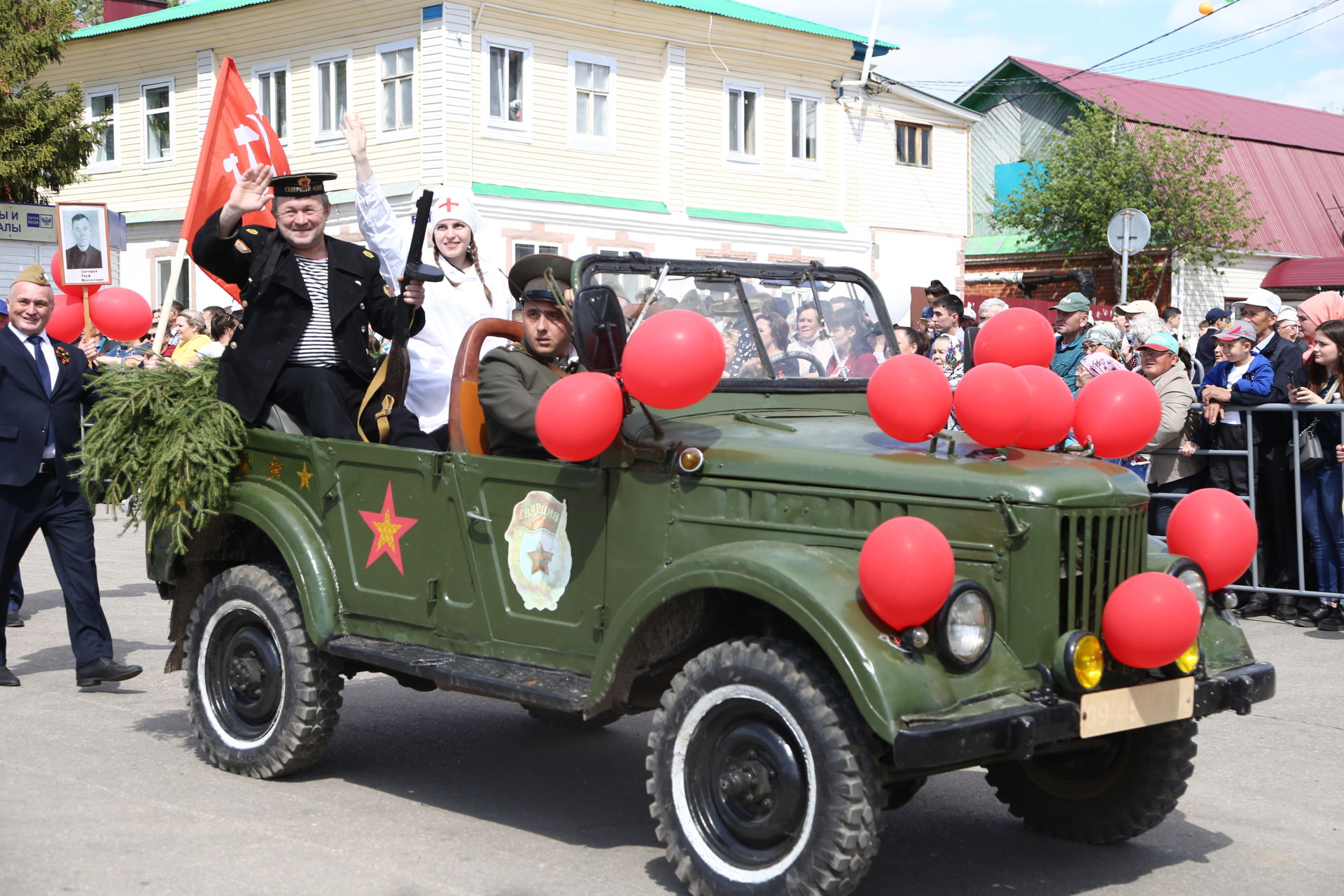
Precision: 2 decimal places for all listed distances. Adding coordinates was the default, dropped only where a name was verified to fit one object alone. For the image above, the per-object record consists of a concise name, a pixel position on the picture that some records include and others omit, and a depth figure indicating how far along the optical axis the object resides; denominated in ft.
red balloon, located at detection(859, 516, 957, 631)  13.30
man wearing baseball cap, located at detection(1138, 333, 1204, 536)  33.35
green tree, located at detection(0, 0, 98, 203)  90.74
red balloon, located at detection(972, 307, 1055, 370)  18.04
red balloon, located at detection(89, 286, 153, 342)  33.32
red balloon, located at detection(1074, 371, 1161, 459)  16.56
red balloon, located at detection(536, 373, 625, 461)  15.64
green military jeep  13.88
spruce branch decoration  20.33
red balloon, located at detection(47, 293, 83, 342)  36.78
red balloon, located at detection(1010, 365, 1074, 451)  15.72
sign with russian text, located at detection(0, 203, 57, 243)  76.18
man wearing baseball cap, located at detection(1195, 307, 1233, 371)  41.09
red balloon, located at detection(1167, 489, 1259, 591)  15.99
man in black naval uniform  20.45
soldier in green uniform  17.72
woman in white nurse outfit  23.31
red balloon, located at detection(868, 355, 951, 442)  15.07
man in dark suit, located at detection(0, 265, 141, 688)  25.62
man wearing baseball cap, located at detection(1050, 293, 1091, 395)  36.78
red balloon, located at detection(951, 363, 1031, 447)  15.01
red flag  31.07
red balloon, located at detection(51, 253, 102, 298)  45.65
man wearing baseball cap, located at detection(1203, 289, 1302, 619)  32.53
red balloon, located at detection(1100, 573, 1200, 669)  14.19
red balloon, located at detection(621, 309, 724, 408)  15.16
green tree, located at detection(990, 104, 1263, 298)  111.14
